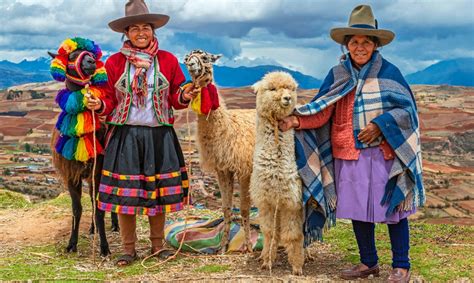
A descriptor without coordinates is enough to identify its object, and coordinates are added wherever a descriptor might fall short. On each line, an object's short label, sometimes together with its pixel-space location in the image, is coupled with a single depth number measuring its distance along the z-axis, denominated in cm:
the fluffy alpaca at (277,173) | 398
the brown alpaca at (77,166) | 445
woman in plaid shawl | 371
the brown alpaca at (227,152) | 475
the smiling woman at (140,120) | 436
